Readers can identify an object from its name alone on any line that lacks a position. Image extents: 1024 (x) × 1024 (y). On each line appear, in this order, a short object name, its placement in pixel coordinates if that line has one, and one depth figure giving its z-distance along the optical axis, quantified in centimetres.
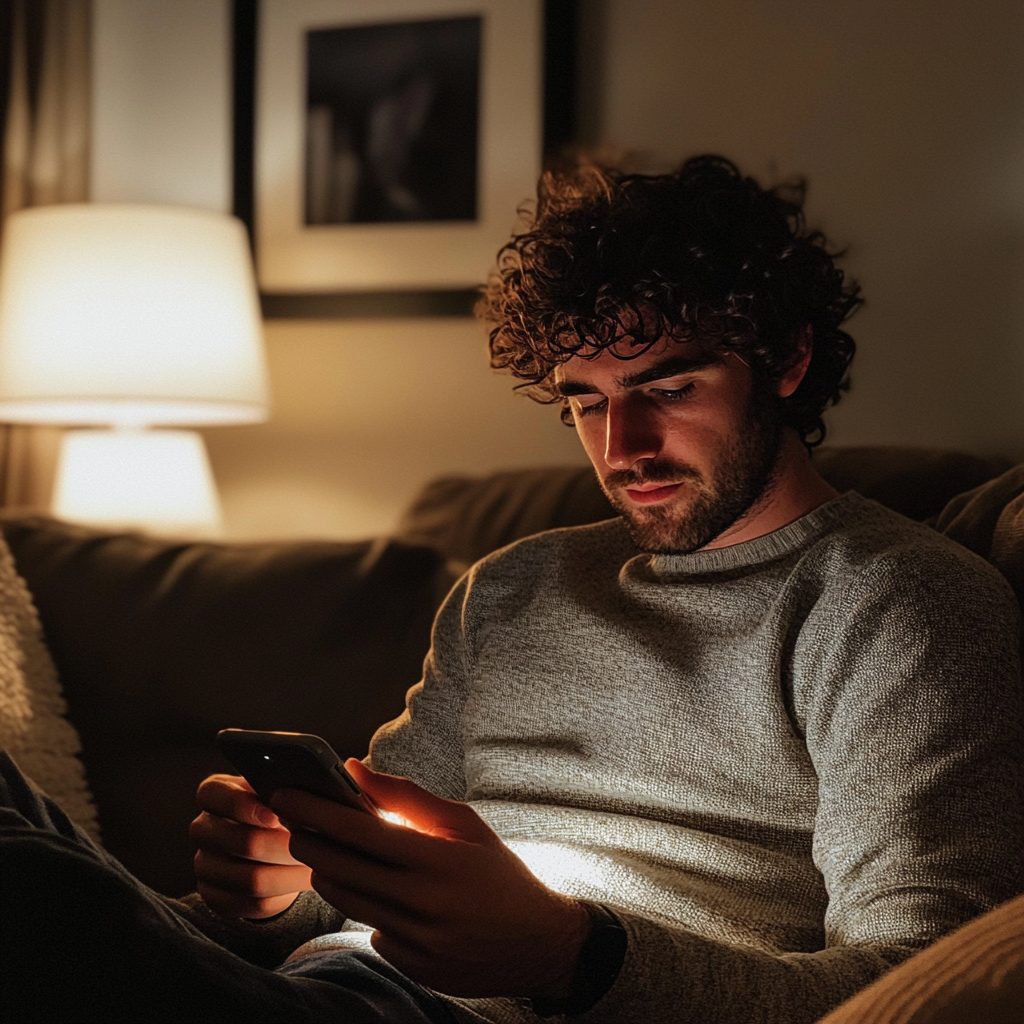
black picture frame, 208
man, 78
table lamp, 188
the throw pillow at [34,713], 144
